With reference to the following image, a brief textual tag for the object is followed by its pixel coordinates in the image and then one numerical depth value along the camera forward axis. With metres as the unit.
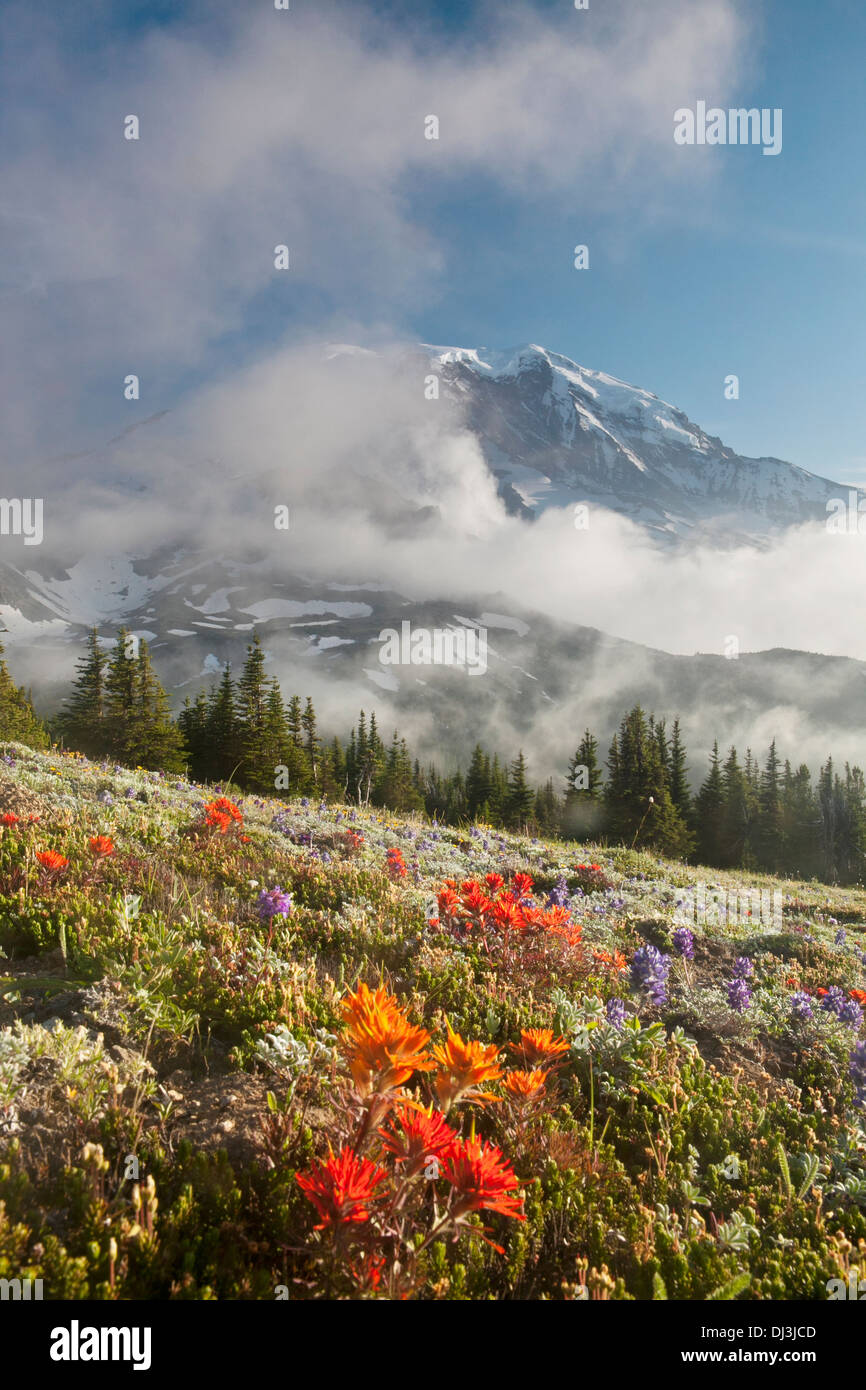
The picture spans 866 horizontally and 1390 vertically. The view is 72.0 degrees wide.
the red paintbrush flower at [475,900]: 5.10
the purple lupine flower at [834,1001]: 5.07
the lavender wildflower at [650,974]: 5.16
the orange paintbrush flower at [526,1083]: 2.64
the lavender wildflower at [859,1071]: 3.92
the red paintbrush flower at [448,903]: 5.48
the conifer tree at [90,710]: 37.12
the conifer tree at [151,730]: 35.91
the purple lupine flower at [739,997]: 5.04
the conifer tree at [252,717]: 37.81
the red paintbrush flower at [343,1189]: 1.86
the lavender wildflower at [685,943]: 6.61
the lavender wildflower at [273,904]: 4.92
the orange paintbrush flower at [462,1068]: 2.13
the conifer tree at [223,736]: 38.62
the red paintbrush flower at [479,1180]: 1.84
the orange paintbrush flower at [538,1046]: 2.86
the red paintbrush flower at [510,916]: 4.93
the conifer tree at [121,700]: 36.16
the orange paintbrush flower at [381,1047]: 1.99
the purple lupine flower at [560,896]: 7.93
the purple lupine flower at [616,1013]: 4.23
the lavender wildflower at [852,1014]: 4.80
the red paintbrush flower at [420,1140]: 1.96
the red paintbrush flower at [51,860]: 4.71
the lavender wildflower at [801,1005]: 5.16
